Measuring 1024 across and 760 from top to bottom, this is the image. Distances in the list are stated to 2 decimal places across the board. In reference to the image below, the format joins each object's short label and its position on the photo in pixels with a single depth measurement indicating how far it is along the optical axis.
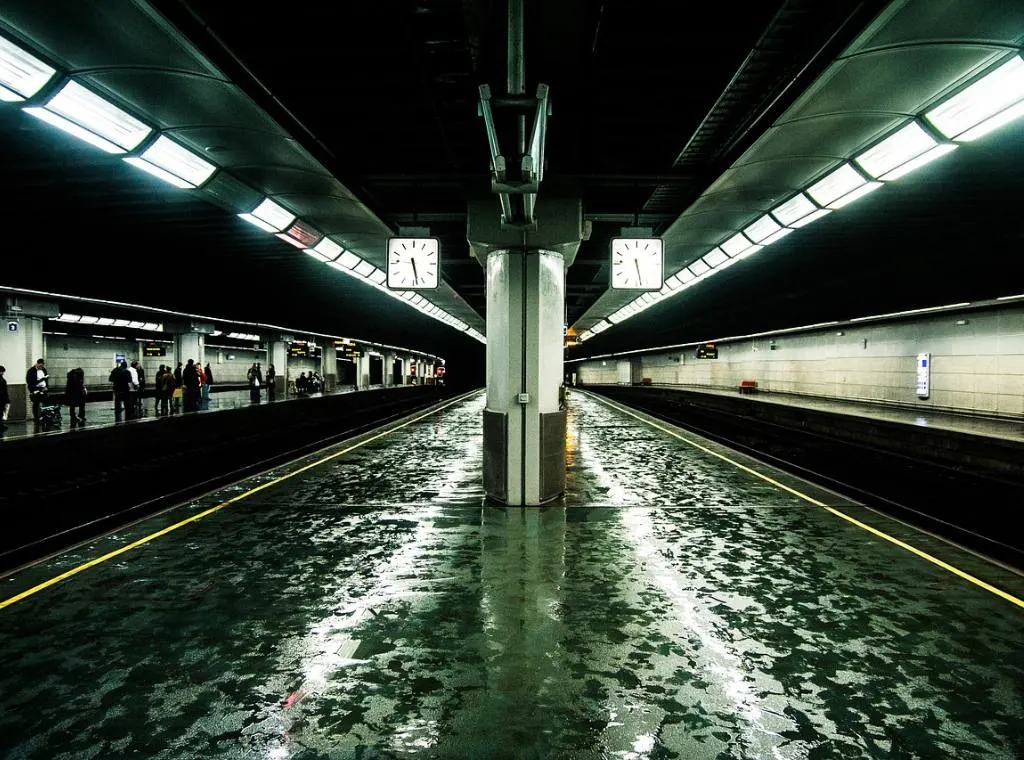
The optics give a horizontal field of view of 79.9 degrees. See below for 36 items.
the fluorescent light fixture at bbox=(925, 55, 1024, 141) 4.73
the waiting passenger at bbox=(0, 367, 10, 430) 15.12
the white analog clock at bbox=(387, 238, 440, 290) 10.01
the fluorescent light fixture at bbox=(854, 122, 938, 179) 5.96
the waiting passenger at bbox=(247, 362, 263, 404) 30.14
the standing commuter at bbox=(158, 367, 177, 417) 21.50
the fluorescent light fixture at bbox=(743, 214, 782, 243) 9.52
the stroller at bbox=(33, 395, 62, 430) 15.99
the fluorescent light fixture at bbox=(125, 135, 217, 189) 6.32
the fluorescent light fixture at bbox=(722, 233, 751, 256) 10.74
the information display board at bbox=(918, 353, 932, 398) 20.69
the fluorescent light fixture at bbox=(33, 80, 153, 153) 5.05
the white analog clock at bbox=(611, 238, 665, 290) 9.62
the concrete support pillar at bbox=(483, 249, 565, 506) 8.47
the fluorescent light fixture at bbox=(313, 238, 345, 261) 11.34
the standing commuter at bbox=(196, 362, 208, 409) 26.13
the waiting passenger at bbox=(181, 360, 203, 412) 21.52
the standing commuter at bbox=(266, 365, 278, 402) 33.79
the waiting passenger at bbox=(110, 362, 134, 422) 19.19
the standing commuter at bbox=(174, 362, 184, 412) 23.09
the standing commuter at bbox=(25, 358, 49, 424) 17.03
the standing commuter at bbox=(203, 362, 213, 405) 26.70
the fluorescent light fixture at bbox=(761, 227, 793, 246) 9.68
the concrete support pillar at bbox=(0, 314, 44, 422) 18.31
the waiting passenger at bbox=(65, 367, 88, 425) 17.88
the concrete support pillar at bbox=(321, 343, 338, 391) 47.12
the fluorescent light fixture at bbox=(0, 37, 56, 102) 4.39
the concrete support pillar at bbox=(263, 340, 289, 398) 37.69
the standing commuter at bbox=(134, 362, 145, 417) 22.53
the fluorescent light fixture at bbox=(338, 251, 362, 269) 12.65
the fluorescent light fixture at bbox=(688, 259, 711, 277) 13.27
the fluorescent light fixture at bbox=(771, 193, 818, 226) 8.38
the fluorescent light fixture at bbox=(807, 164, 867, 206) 7.20
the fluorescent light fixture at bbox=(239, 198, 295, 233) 8.77
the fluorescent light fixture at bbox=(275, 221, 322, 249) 9.94
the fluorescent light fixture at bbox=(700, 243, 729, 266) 12.06
